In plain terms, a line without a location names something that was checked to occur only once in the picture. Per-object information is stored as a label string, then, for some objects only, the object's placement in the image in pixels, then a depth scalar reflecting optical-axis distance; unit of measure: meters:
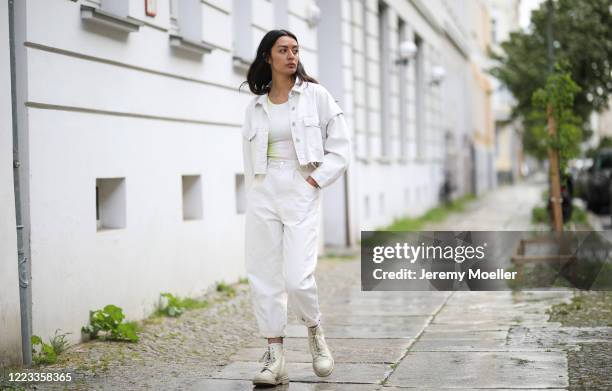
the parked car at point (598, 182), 24.38
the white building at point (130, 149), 6.87
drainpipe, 6.55
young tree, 11.48
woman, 5.80
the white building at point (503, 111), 59.62
